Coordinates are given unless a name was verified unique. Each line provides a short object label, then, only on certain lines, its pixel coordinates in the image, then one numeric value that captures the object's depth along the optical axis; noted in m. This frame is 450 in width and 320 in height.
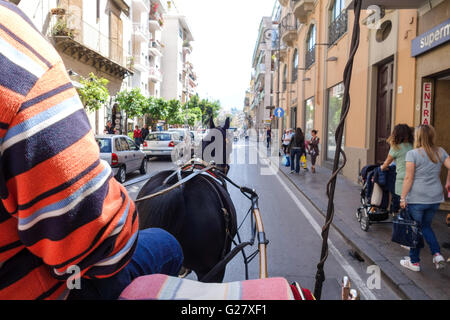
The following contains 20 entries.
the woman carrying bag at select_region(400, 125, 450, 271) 4.96
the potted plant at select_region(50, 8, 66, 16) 19.81
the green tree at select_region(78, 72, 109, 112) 19.02
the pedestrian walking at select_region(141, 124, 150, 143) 26.89
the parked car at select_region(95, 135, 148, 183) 11.99
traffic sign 24.55
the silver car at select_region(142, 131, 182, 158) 20.92
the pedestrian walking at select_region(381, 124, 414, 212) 6.18
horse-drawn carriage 3.01
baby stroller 6.75
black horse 3.05
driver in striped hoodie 1.00
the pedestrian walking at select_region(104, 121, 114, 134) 23.65
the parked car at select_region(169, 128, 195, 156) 26.56
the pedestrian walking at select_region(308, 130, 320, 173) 15.72
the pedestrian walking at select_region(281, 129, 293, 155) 17.62
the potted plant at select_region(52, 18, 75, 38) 20.17
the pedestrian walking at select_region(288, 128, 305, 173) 15.53
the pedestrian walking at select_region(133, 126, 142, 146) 25.94
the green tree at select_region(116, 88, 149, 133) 29.00
